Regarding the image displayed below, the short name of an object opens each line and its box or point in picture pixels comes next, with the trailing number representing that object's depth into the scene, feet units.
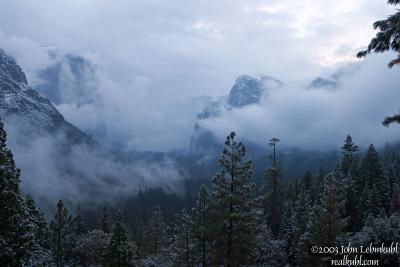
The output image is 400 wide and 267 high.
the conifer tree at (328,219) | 121.49
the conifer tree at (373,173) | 209.56
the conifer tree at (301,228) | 135.34
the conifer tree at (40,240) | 109.60
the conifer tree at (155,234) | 279.69
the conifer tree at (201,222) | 120.23
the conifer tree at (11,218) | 73.87
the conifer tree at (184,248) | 170.93
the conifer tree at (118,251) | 140.26
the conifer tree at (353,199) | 192.85
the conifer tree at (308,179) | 293.72
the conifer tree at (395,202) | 148.72
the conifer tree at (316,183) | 255.37
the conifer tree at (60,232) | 181.57
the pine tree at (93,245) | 200.24
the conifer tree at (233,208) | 110.73
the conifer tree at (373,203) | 187.83
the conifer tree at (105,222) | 262.06
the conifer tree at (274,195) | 185.68
